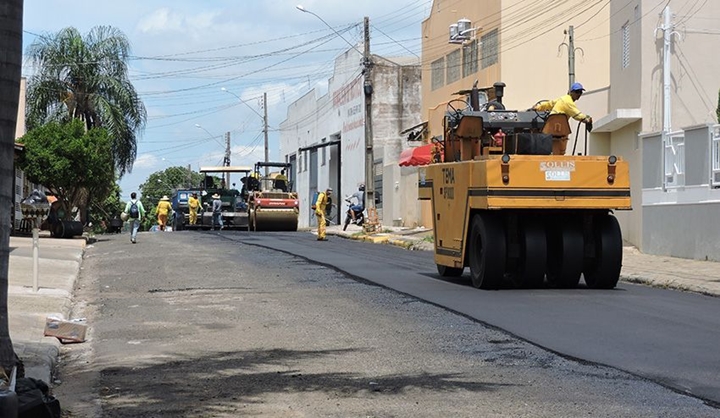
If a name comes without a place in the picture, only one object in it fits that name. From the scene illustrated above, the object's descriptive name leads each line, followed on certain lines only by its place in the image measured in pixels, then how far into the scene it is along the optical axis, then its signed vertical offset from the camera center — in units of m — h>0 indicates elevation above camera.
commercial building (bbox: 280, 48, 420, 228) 44.14 +4.81
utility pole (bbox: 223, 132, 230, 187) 86.86 +6.00
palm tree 41.97 +5.58
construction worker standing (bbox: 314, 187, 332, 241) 32.09 +0.47
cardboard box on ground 10.74 -1.11
